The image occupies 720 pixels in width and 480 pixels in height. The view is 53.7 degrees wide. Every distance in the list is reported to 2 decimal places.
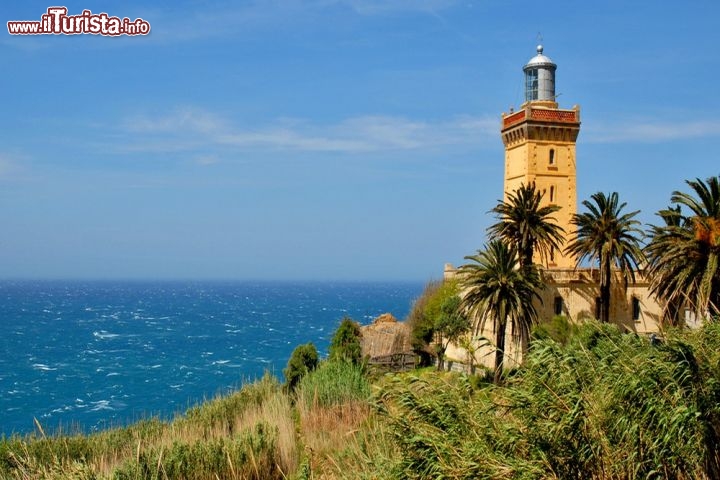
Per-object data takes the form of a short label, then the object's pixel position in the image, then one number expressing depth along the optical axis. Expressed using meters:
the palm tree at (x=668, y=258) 27.77
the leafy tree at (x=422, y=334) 42.88
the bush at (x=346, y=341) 34.72
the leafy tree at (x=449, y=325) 40.16
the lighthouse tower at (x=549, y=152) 41.19
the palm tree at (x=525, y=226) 34.19
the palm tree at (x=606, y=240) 34.31
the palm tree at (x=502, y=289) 31.62
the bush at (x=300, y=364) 30.48
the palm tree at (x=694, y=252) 26.25
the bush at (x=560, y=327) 34.16
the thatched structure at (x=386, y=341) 45.47
